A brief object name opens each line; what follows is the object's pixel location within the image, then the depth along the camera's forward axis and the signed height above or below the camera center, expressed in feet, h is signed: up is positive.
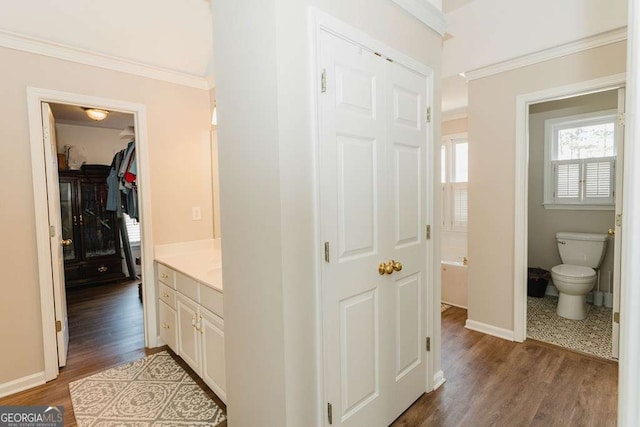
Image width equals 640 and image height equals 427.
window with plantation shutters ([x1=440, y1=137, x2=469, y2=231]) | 15.61 +0.43
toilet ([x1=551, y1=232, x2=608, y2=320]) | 10.52 -2.73
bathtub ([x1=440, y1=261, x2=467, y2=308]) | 12.06 -3.48
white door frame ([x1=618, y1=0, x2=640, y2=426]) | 2.07 -0.40
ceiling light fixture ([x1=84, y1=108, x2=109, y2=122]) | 11.32 +3.09
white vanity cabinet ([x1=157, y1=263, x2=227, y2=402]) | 6.48 -2.91
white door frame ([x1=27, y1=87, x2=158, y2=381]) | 7.68 +0.12
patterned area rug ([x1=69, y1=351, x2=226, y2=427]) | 6.58 -4.48
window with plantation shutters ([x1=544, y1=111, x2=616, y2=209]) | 11.89 +1.12
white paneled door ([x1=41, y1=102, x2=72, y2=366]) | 8.02 -0.64
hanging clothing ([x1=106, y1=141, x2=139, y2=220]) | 10.66 +0.58
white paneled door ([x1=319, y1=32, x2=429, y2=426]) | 4.93 -0.63
